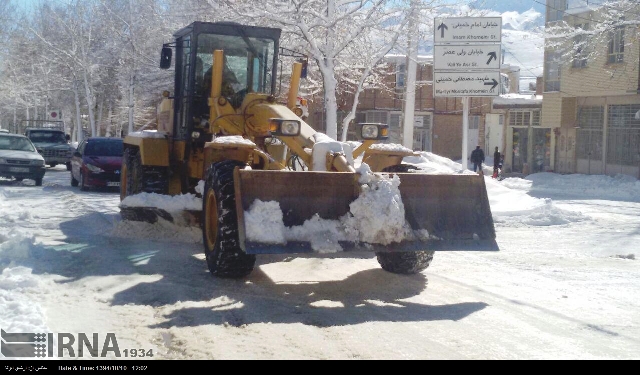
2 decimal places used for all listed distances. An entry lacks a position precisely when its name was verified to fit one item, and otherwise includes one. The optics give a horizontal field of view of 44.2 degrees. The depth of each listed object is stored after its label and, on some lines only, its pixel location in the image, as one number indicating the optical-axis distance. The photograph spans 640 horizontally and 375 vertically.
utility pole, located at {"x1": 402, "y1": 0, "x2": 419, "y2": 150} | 19.27
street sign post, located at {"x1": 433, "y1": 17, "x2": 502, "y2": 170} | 14.02
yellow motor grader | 7.83
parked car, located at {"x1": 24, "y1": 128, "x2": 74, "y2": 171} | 32.16
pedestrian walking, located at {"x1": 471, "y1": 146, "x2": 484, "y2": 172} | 34.50
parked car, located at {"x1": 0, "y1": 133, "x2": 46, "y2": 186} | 22.38
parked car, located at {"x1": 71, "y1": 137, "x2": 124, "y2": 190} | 20.73
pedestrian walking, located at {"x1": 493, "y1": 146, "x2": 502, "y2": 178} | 34.84
